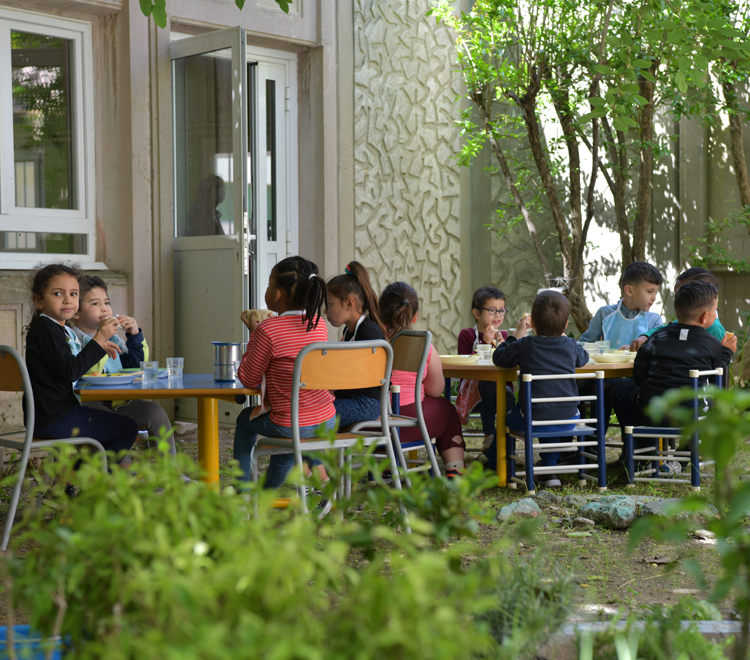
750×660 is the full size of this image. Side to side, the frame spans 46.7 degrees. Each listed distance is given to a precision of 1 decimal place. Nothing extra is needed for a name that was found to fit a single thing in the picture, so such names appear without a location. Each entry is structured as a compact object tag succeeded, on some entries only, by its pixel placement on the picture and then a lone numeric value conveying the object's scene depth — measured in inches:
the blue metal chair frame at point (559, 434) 154.9
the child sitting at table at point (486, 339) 182.7
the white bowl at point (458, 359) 168.4
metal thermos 136.8
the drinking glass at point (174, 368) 136.1
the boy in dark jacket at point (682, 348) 159.9
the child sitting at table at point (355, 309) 146.9
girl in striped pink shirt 123.1
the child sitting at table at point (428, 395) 157.2
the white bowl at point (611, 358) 170.9
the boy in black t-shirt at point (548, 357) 158.9
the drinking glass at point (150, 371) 132.1
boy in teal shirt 177.9
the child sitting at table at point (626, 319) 182.4
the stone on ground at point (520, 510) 137.6
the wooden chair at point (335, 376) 113.2
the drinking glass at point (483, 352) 170.6
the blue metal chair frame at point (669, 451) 156.1
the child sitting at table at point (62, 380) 123.3
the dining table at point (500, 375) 163.3
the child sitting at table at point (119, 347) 151.2
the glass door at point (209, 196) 217.2
